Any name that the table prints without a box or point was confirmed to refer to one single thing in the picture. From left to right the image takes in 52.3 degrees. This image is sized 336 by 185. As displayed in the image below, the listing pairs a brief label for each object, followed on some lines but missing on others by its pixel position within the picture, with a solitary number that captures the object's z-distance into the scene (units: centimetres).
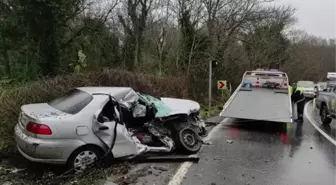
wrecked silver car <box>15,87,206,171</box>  566
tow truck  1171
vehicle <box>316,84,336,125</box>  1289
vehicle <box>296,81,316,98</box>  3112
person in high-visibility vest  1430
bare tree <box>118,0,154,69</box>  2662
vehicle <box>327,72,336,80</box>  3850
